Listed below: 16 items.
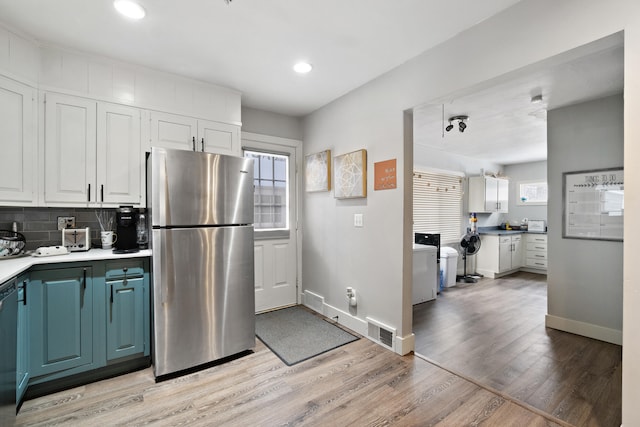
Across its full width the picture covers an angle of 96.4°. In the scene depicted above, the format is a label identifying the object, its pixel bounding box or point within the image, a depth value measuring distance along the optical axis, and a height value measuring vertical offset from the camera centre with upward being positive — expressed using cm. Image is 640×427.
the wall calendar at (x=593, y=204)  293 +10
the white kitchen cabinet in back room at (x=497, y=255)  564 -83
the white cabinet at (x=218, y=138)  289 +79
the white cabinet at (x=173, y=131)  266 +79
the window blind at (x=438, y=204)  512 +18
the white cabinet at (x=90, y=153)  228 +51
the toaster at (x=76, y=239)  235 -21
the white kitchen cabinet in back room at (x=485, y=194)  576 +41
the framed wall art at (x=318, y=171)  344 +53
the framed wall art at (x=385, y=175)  264 +37
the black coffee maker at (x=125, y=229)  244 -14
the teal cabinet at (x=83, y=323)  195 -80
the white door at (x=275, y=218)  366 -6
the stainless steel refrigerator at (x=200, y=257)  218 -35
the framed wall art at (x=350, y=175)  292 +41
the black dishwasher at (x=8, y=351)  145 -73
